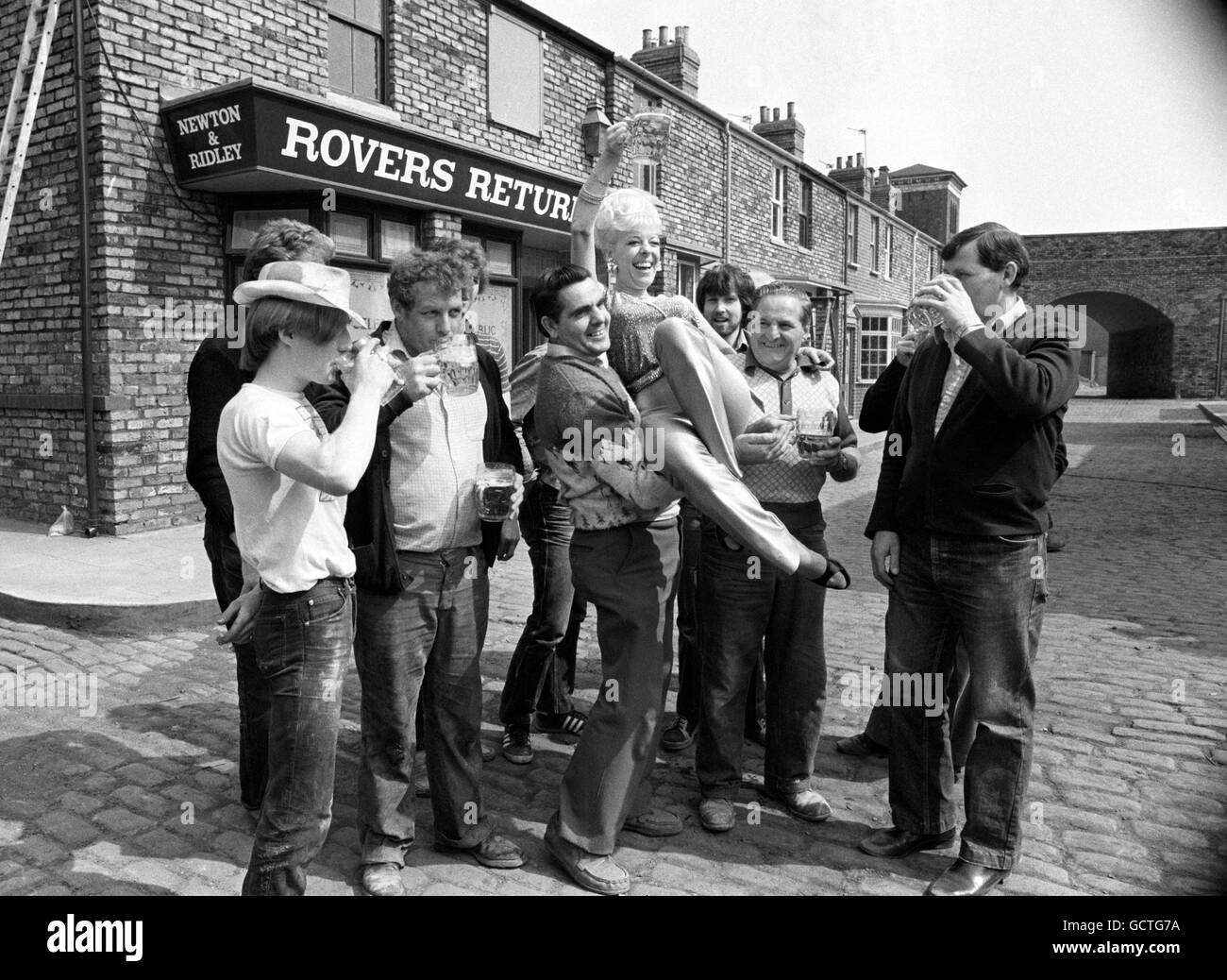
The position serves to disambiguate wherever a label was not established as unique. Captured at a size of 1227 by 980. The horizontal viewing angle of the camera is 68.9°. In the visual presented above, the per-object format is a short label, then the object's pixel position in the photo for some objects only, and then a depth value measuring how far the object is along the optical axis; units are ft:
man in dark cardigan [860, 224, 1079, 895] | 9.21
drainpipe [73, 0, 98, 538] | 23.21
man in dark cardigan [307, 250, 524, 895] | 9.34
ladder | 23.40
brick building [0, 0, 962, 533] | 23.99
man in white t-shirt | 7.55
